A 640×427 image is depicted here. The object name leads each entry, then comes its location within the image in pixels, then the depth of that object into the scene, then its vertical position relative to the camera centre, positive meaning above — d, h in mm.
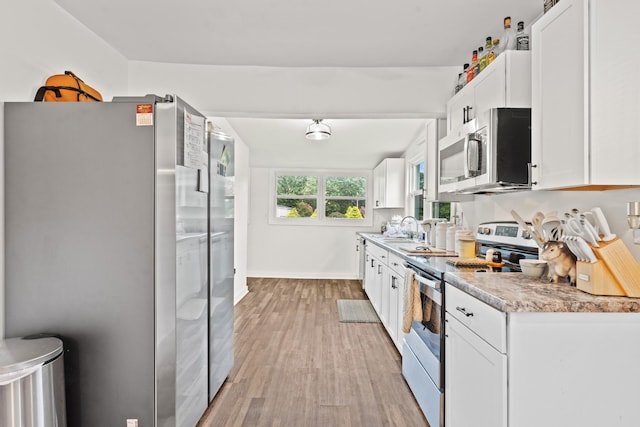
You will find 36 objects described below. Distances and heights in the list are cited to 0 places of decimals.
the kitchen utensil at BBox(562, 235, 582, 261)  1518 -141
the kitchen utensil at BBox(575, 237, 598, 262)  1456 -154
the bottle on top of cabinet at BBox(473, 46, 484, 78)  2465 +919
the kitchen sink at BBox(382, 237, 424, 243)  4445 -360
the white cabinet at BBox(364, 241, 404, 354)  3174 -763
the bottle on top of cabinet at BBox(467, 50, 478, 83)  2509 +943
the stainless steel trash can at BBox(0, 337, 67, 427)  1406 -661
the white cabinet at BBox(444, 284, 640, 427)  1336 -551
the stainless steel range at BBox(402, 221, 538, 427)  2031 -539
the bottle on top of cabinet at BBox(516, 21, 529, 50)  2100 +923
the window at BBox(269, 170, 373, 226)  7230 +273
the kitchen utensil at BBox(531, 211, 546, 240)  1798 -60
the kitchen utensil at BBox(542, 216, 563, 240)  1738 -80
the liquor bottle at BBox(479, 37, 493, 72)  2332 +947
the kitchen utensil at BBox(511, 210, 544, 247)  1773 -106
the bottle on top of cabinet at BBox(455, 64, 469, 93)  2695 +936
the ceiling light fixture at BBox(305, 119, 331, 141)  4707 +960
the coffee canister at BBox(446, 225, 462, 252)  3092 -232
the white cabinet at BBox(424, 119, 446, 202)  3135 +452
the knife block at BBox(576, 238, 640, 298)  1424 -226
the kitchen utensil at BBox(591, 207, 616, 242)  1481 -57
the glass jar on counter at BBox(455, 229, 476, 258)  2646 -238
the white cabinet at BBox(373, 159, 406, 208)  5914 +408
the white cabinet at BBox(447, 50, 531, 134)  2059 +704
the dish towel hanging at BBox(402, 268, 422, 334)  2336 -566
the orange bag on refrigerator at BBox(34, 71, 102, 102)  1890 +584
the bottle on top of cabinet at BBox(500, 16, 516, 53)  2141 +956
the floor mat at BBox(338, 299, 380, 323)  4375 -1234
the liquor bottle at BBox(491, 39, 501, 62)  2264 +948
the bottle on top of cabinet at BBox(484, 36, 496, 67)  2288 +951
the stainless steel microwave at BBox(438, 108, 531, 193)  2045 +327
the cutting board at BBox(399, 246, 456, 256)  2912 -326
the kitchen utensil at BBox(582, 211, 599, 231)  1671 -34
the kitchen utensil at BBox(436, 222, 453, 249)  3330 -212
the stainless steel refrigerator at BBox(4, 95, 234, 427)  1774 -163
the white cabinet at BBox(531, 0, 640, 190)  1405 +438
